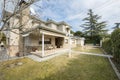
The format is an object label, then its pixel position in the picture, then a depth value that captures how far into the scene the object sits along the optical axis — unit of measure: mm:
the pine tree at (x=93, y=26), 26838
